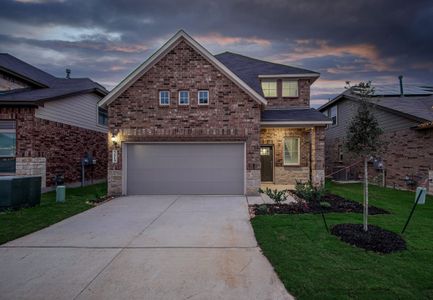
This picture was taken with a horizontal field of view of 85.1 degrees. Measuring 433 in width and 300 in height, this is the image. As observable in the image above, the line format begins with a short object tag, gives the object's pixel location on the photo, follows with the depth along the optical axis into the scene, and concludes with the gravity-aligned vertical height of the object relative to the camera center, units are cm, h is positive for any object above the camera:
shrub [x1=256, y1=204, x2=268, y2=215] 783 -199
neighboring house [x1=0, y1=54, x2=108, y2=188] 1171 +144
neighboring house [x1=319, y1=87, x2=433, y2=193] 1154 +74
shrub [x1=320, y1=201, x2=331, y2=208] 841 -192
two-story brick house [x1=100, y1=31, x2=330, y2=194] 1115 +113
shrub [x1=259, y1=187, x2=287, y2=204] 868 -169
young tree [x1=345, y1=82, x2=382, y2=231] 532 +49
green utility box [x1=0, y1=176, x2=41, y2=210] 803 -149
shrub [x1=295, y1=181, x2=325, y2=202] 882 -158
